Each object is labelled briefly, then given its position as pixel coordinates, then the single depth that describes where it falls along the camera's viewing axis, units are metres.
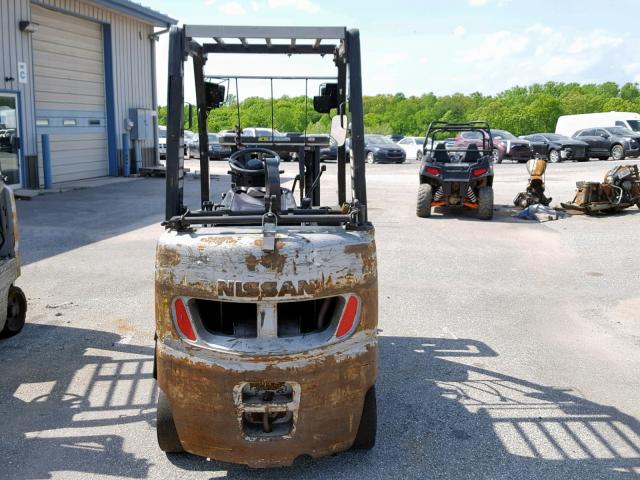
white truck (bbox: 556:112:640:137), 35.03
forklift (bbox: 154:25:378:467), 3.68
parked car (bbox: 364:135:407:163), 32.09
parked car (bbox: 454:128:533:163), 31.64
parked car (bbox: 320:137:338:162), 25.47
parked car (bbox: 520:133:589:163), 31.04
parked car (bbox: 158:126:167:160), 33.69
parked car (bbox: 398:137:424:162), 35.78
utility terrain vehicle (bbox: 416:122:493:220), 14.41
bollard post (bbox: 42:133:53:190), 18.25
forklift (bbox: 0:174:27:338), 6.25
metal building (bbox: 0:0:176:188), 17.33
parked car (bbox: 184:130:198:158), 30.94
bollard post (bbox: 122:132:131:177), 23.16
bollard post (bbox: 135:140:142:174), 23.93
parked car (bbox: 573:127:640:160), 31.14
